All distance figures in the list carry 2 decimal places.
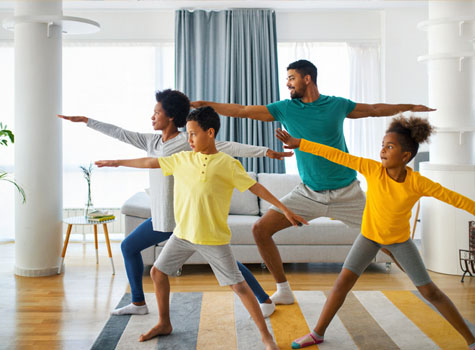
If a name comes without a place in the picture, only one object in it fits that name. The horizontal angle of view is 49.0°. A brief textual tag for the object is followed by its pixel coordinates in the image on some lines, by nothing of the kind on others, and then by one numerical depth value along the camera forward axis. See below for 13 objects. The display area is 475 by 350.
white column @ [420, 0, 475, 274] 4.12
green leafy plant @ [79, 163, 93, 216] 4.42
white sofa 4.25
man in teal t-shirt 2.96
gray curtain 5.59
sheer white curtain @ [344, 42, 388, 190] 5.84
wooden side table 4.23
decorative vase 4.42
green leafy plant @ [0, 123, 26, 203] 4.07
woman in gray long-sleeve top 2.81
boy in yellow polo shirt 2.44
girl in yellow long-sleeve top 2.43
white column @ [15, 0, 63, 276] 4.11
